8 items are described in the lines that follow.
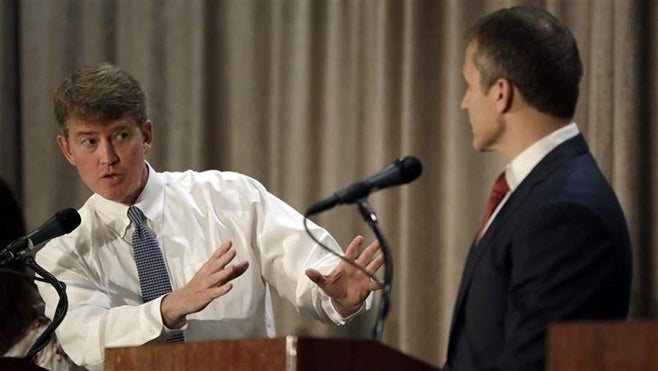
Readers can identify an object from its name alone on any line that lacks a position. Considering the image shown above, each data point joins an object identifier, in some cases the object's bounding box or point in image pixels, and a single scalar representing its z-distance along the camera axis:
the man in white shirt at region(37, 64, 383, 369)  7.81
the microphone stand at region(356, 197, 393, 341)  5.62
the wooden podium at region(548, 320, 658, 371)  4.33
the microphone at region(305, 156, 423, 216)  5.73
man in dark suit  5.33
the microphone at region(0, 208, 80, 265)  6.74
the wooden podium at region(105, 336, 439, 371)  5.12
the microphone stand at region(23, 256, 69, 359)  6.96
